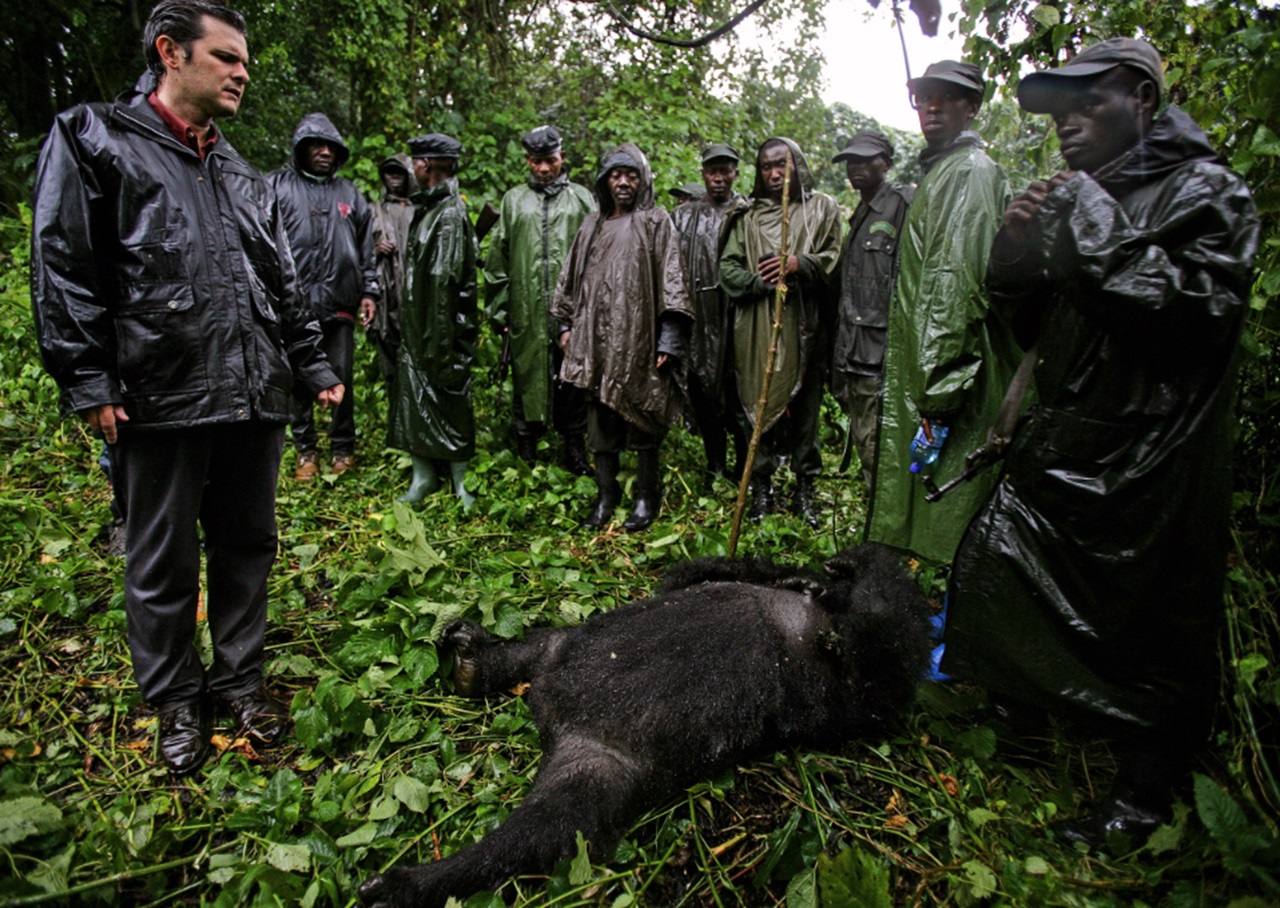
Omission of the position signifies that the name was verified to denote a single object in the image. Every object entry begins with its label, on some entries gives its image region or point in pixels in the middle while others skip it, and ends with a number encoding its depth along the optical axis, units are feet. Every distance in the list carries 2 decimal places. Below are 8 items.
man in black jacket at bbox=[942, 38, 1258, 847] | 6.28
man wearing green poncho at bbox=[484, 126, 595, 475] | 17.67
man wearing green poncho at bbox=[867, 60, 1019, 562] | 9.93
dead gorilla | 6.58
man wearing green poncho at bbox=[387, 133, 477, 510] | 15.62
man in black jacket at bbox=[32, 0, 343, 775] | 7.13
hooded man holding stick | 15.31
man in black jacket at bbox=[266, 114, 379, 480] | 17.46
